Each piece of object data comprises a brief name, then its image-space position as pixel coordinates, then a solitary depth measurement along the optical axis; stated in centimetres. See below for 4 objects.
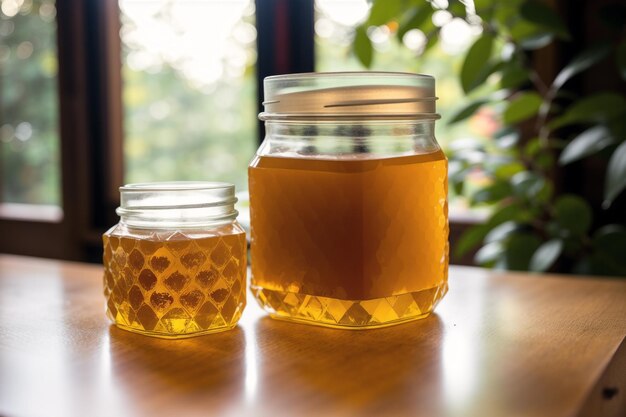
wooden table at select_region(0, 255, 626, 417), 46
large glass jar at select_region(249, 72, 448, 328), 62
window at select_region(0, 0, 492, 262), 212
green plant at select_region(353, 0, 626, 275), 108
